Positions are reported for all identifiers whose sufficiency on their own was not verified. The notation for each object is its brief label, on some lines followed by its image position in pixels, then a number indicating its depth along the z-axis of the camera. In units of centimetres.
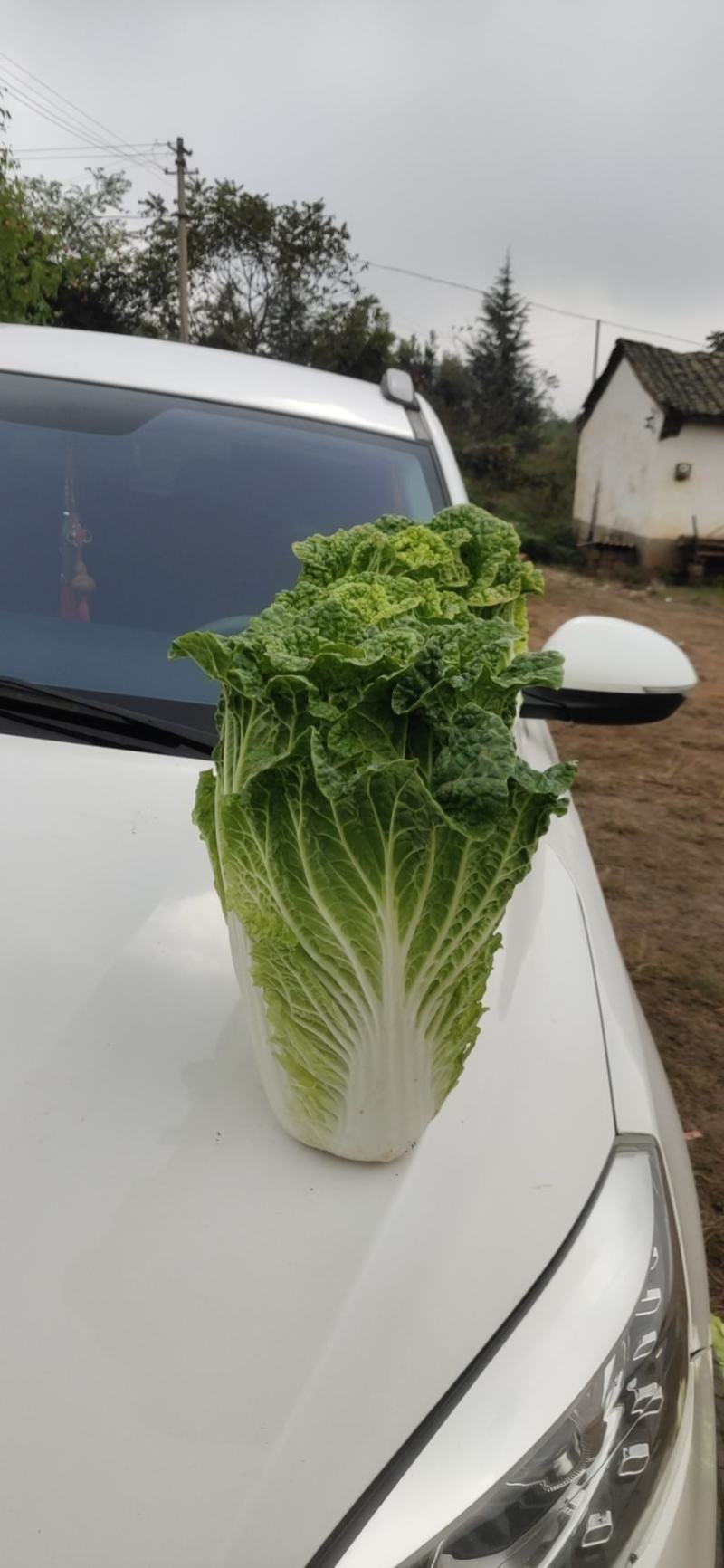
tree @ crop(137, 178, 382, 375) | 3384
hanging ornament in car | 221
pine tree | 4275
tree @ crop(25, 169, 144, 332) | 2705
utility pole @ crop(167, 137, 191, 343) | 3036
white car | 94
